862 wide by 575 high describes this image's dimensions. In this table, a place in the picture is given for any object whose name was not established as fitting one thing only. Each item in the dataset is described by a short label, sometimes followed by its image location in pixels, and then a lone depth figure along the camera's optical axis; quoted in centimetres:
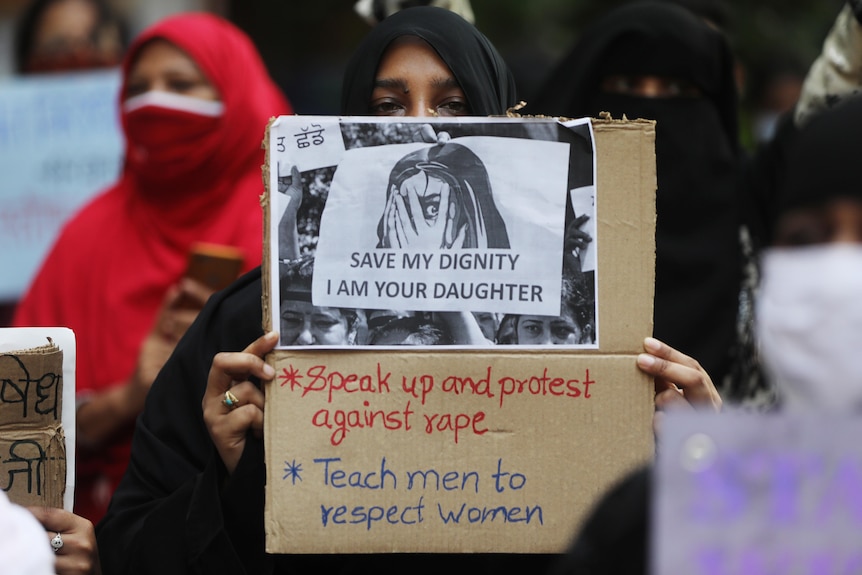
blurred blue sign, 894
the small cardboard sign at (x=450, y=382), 398
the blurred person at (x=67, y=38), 916
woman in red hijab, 705
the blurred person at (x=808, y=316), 303
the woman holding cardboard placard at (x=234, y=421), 419
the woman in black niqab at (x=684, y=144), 650
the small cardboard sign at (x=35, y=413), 398
